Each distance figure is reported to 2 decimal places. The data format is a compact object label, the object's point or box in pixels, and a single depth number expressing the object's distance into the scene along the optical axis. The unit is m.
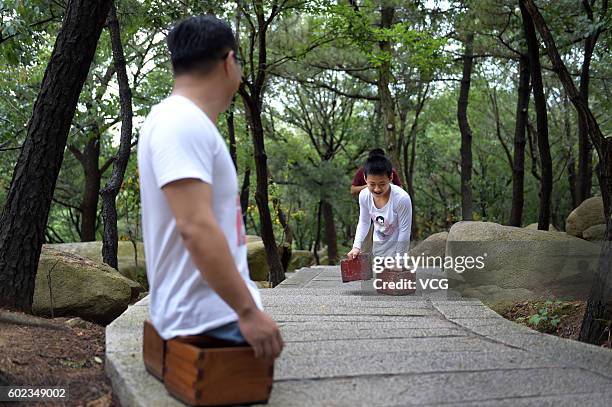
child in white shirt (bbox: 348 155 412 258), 6.79
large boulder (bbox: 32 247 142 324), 6.37
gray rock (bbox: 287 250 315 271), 24.42
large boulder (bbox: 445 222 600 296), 7.64
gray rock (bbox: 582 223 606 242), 14.45
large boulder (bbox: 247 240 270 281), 16.28
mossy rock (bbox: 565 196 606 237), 15.29
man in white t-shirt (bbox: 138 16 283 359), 2.47
